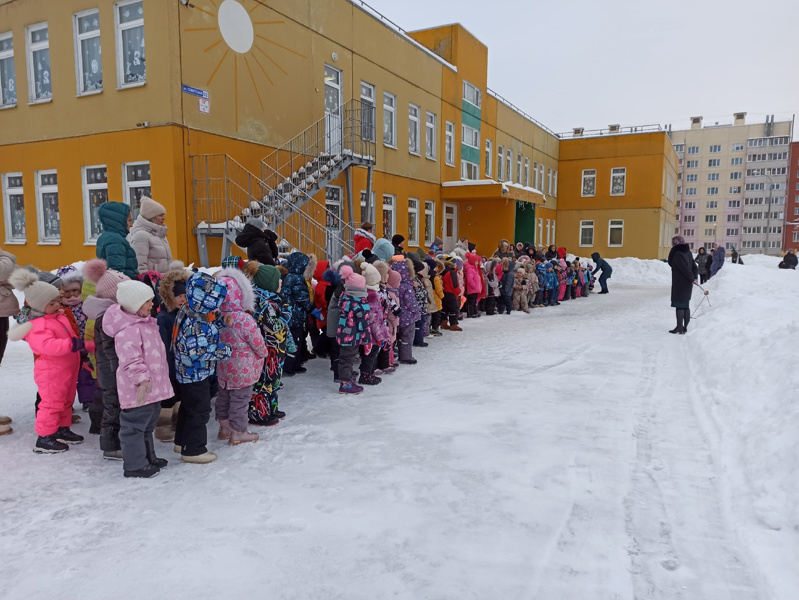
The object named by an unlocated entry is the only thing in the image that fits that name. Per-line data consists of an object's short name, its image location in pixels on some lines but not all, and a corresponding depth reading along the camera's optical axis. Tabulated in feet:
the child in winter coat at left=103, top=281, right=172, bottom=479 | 11.50
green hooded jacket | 15.60
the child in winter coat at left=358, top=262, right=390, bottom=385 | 19.22
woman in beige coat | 17.99
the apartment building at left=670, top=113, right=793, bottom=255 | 269.64
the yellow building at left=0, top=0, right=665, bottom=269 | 35.53
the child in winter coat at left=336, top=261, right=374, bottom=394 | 18.61
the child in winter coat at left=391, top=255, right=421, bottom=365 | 23.36
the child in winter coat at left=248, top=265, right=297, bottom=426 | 15.23
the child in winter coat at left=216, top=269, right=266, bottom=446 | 13.51
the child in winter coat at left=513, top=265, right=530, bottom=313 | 41.68
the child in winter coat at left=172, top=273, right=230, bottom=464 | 12.27
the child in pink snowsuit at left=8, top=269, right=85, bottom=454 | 13.03
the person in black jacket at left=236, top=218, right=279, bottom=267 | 18.19
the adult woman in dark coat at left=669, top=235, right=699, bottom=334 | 30.35
